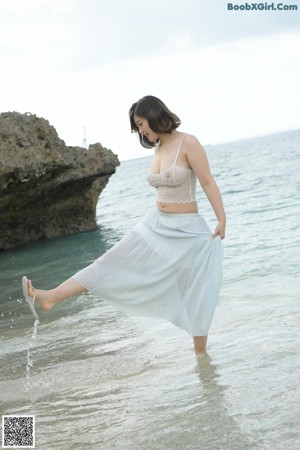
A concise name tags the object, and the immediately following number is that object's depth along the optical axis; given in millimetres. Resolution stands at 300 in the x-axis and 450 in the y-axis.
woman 5125
